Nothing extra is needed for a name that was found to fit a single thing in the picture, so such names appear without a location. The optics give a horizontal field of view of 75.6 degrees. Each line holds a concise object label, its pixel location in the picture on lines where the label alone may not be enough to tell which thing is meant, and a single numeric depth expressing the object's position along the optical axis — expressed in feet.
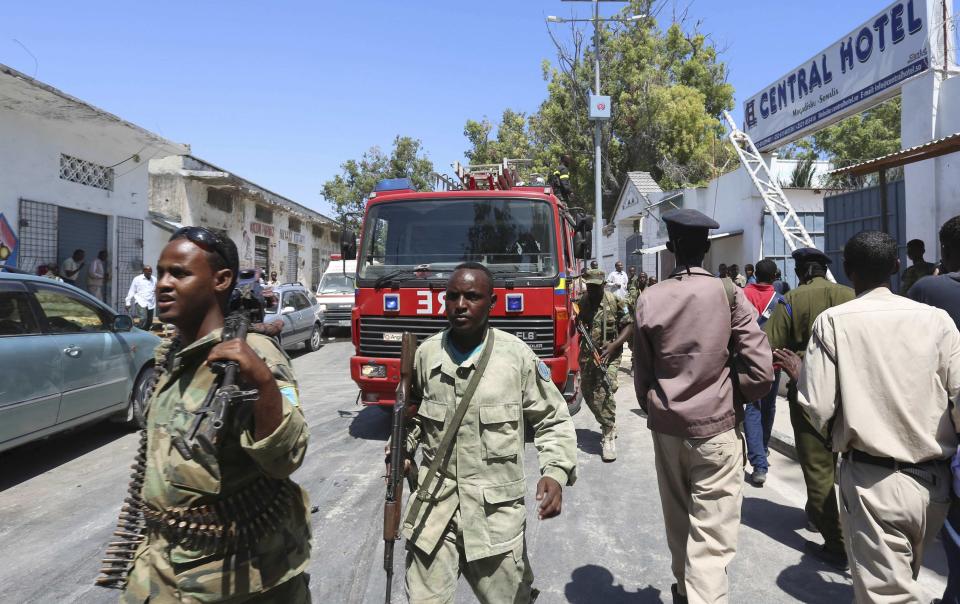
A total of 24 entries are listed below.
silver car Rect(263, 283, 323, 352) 39.17
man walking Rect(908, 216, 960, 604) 7.59
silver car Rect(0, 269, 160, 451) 15.65
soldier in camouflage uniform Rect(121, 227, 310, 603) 5.07
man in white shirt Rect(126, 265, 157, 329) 45.14
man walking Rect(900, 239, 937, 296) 21.19
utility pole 52.85
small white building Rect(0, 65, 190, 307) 36.70
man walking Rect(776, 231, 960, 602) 7.35
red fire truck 18.56
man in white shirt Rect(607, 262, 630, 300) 51.48
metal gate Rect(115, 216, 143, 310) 48.27
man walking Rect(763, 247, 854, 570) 11.57
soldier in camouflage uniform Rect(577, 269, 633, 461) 18.61
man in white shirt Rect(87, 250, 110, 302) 44.75
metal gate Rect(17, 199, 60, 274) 38.22
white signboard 30.14
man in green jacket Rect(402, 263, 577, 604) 6.95
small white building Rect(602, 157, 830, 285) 47.83
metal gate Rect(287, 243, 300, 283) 88.22
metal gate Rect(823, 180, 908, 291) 32.09
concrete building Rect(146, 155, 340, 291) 58.80
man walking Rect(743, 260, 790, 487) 15.93
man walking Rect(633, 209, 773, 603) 8.71
